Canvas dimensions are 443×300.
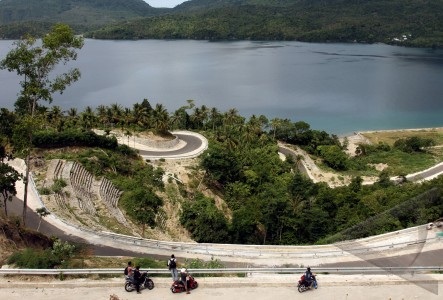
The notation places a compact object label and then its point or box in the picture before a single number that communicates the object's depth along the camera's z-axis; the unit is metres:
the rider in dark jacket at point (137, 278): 14.45
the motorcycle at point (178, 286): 14.66
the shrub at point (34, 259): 15.70
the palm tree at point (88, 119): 50.91
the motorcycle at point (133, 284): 14.59
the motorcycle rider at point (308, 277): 15.13
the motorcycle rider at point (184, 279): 14.69
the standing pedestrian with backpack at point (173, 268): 15.00
